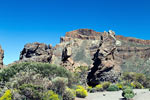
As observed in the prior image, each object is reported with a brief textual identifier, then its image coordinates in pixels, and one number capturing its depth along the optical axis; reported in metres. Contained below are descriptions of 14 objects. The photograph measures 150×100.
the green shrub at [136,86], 30.05
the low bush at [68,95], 18.56
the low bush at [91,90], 26.86
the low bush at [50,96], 15.24
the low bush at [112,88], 25.71
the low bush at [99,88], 26.77
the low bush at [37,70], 21.09
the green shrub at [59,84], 17.47
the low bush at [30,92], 14.91
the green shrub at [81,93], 21.54
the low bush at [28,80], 16.27
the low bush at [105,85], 27.51
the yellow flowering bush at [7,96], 14.56
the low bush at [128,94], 18.38
